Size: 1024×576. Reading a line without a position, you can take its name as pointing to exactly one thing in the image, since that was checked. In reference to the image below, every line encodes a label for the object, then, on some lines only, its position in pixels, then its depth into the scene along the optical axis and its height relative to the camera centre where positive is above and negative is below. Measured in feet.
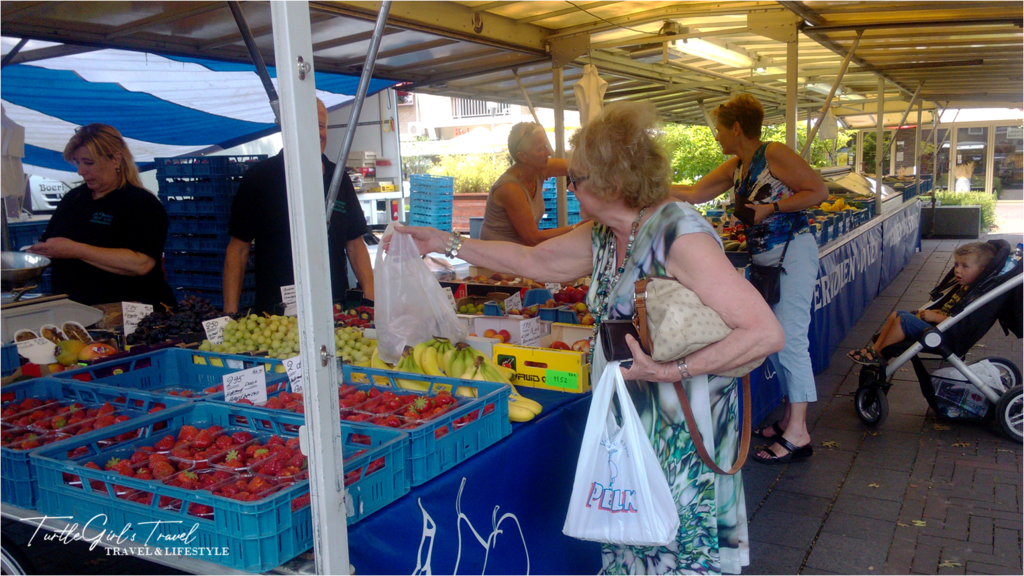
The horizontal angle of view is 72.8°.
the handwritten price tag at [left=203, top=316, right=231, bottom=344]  10.07 -1.87
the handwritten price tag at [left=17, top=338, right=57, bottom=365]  9.09 -1.87
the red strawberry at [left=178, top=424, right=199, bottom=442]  6.20 -2.05
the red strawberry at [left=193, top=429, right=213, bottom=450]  6.02 -2.06
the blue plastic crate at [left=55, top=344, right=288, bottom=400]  8.43 -2.08
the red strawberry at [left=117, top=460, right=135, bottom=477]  5.37 -2.03
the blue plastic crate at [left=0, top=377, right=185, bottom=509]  5.85 -2.04
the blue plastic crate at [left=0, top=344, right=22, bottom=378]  8.54 -1.86
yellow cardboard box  8.48 -2.19
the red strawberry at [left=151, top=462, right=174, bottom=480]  5.40 -2.08
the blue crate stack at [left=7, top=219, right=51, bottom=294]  25.99 -0.93
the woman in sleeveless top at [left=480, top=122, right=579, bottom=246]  15.40 -0.01
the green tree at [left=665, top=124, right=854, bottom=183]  55.78 +2.48
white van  39.81 +0.84
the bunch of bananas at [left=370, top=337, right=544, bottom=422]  8.16 -2.04
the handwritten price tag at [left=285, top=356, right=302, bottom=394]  7.35 -1.82
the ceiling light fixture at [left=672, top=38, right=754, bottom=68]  22.49 +4.53
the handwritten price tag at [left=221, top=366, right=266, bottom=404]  6.86 -1.86
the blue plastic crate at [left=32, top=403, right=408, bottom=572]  4.79 -2.23
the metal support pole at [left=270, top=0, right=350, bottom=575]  4.54 -0.55
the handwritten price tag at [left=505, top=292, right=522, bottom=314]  11.10 -1.78
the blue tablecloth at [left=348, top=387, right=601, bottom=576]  5.68 -2.97
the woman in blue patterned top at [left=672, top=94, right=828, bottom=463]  12.42 -0.64
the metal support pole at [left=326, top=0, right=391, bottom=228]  6.18 +0.96
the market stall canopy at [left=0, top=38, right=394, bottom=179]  20.16 +3.56
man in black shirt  12.67 -0.66
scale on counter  10.16 -1.45
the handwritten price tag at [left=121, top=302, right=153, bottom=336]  11.16 -1.77
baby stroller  13.91 -3.70
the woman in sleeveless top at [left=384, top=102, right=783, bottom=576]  5.88 -1.12
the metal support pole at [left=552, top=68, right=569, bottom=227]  20.24 +2.13
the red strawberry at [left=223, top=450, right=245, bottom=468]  5.65 -2.11
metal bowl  10.87 -0.94
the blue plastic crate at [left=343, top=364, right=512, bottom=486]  5.98 -2.19
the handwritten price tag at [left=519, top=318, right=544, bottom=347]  9.38 -1.94
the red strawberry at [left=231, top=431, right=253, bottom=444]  6.22 -2.12
